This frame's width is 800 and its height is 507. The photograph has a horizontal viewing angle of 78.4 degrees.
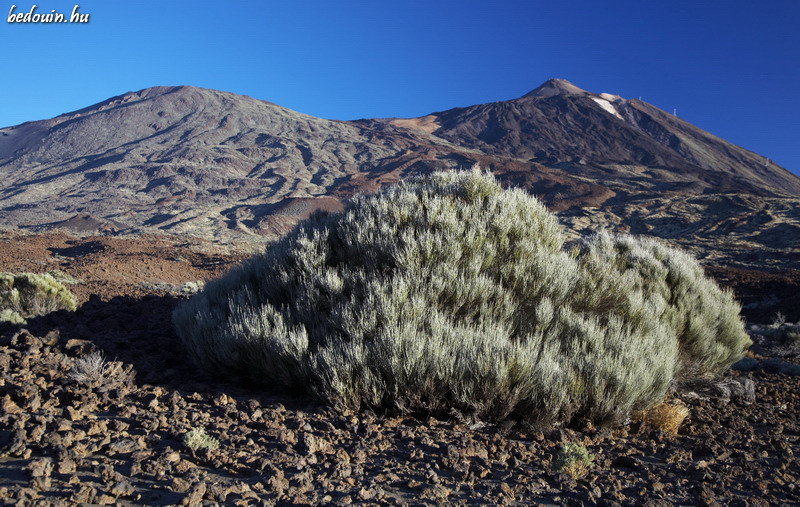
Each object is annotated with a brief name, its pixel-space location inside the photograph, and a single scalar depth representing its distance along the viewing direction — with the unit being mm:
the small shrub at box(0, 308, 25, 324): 5888
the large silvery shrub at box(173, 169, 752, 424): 3711
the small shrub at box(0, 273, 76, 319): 7066
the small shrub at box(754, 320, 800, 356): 8594
